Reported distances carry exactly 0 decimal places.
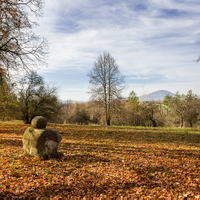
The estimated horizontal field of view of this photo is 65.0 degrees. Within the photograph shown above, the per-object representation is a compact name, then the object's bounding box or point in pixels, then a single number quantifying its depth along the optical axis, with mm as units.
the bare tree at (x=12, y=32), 7192
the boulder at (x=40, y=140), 7102
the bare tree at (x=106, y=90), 20297
